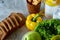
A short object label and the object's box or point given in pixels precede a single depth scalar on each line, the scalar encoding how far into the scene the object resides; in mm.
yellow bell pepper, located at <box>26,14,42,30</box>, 914
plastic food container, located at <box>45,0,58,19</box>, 925
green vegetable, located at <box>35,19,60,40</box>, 798
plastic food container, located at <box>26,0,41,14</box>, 984
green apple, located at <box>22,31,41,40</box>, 794
